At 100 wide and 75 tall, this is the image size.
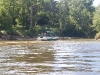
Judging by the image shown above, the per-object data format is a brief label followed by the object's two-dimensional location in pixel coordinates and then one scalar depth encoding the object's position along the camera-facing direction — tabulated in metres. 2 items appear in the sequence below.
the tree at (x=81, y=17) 97.06
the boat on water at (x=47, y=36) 71.39
